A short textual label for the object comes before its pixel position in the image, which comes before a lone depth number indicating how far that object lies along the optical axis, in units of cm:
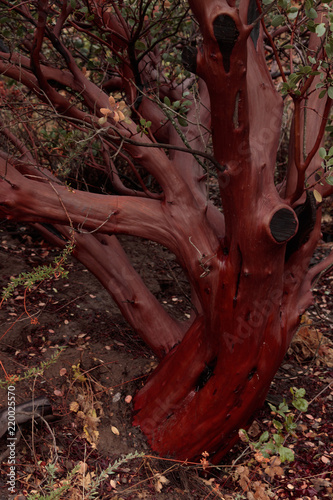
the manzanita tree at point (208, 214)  222
